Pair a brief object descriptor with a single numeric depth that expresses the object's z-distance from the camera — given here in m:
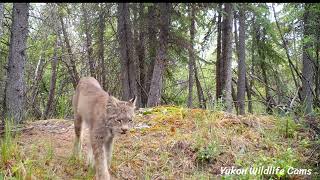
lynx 4.01
